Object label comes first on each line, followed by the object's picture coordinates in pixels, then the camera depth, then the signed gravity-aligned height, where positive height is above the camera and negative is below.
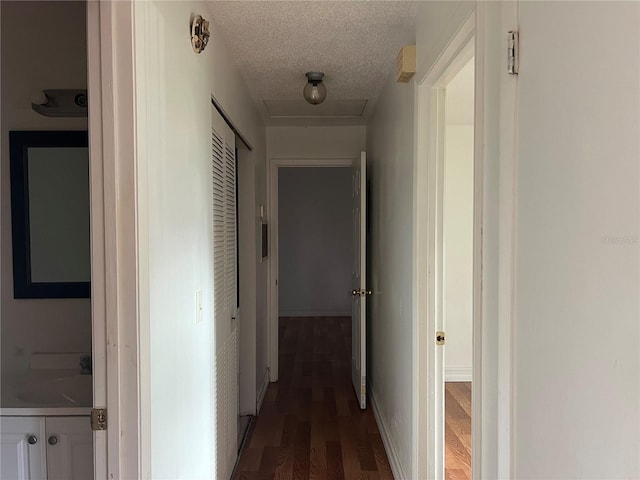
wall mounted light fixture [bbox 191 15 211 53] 1.48 +0.76
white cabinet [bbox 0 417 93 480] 1.27 -0.70
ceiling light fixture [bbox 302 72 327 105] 2.45 +0.89
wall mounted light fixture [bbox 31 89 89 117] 1.63 +0.54
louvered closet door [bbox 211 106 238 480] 2.00 -0.33
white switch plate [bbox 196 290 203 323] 1.61 -0.31
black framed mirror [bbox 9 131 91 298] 1.63 +0.10
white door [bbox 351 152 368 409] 3.07 -0.42
